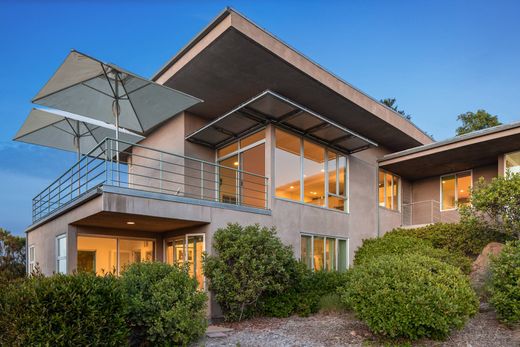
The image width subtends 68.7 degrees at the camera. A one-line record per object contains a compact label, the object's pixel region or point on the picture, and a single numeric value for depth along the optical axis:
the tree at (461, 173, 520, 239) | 11.96
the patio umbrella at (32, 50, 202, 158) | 8.65
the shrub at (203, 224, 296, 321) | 9.19
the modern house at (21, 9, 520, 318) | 9.53
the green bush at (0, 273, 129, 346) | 5.27
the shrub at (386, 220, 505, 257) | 13.23
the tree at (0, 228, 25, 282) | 16.89
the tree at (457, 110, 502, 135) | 29.34
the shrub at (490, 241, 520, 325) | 7.28
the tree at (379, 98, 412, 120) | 42.24
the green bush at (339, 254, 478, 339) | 6.57
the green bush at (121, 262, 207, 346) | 6.71
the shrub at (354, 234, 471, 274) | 12.05
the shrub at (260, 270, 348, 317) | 9.75
